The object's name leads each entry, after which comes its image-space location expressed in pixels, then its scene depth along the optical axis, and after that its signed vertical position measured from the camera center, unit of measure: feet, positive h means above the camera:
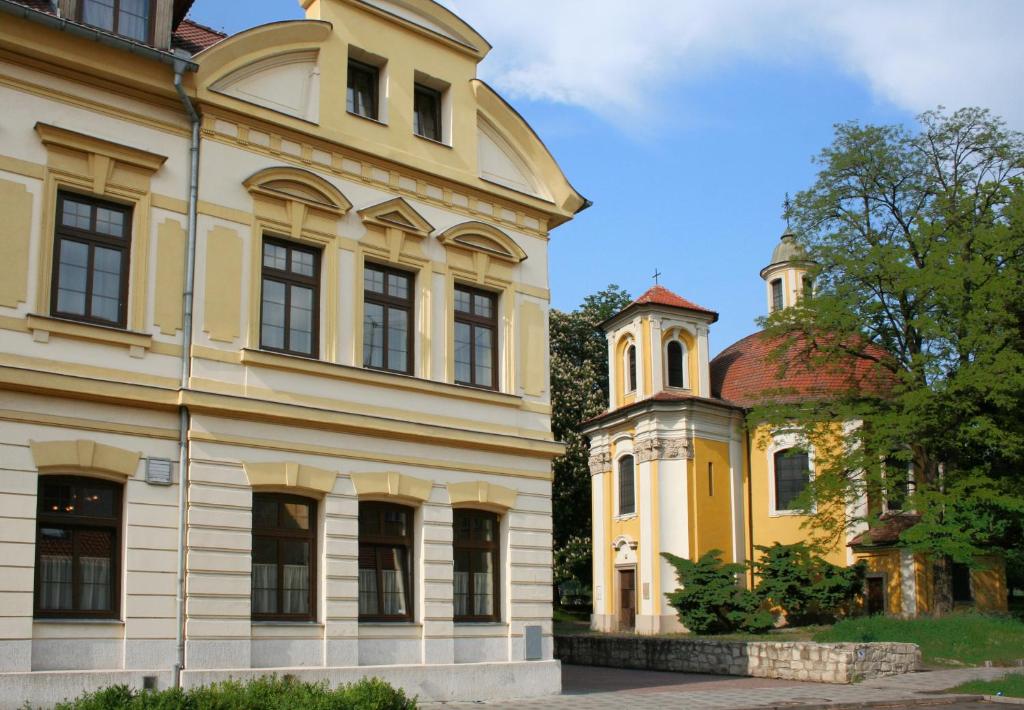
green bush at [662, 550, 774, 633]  113.19 -5.70
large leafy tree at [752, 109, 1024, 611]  102.47 +20.68
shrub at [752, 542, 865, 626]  122.62 -4.08
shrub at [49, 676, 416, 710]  36.60 -5.04
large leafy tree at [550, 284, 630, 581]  164.04 +21.23
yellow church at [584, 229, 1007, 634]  129.90 +8.76
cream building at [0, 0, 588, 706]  48.21 +9.51
